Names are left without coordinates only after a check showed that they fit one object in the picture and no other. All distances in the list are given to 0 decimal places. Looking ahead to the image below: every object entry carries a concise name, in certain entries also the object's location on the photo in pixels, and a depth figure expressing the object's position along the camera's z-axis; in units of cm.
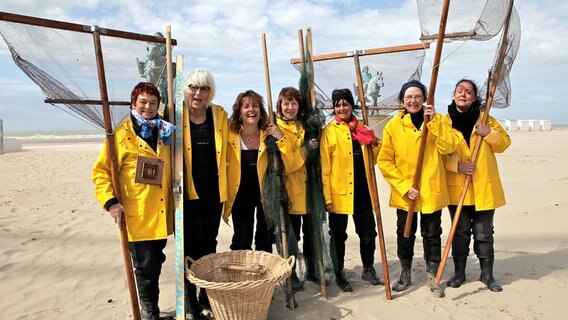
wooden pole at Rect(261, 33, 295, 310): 353
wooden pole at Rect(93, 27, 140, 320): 291
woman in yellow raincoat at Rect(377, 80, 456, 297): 362
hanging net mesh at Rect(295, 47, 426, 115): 404
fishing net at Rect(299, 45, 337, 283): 372
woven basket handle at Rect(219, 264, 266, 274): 326
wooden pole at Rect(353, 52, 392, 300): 364
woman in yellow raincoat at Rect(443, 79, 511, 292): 369
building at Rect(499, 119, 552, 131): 4022
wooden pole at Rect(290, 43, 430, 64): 386
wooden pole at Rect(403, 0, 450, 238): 329
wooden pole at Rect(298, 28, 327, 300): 372
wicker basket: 284
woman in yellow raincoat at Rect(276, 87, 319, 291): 352
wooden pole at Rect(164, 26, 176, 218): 321
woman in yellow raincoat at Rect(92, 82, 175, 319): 298
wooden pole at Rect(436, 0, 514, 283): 365
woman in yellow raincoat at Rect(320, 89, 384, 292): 368
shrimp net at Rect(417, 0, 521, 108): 355
